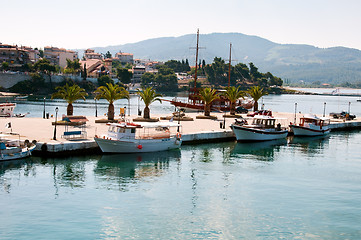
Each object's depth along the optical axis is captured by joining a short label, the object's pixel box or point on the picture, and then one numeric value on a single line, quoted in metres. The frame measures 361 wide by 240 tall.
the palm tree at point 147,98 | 60.00
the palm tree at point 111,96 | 56.44
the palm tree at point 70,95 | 55.88
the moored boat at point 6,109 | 66.00
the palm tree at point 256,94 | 83.06
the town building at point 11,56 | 195.38
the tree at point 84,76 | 193.81
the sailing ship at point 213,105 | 91.62
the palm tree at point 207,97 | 68.22
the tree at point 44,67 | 181.50
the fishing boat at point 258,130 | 54.82
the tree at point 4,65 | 181.29
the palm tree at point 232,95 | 74.50
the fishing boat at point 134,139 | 41.78
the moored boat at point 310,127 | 64.00
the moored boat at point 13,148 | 36.34
